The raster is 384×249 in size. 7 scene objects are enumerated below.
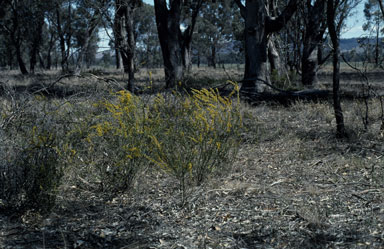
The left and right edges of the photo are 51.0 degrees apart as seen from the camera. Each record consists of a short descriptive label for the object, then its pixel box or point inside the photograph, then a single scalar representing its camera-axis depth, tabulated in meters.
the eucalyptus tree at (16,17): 24.76
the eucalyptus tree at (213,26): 42.41
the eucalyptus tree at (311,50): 11.28
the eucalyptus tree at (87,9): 7.89
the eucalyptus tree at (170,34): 10.78
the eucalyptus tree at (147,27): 45.84
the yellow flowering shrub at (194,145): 3.82
